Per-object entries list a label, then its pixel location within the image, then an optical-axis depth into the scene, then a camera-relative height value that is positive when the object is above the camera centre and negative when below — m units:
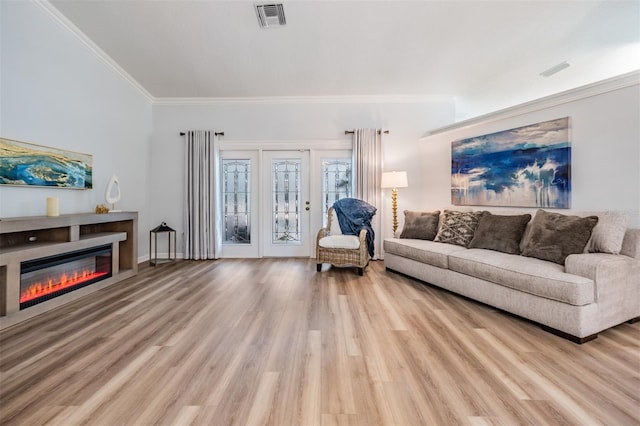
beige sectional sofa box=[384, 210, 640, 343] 2.02 -0.62
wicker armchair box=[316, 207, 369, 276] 3.82 -0.60
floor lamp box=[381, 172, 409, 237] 4.37 +0.52
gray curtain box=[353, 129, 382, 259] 4.84 +0.83
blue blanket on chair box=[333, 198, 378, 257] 4.19 -0.06
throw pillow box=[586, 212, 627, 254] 2.34 -0.18
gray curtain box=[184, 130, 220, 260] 4.81 +0.28
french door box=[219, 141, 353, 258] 5.01 +0.30
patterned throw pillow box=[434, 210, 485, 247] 3.43 -0.19
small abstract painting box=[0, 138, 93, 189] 2.49 +0.47
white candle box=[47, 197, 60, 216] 2.68 +0.05
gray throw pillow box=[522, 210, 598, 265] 2.40 -0.22
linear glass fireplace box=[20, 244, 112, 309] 2.39 -0.63
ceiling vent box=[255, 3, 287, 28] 2.64 +2.01
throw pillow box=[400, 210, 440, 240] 3.87 -0.20
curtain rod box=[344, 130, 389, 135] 4.88 +1.45
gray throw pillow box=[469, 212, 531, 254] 2.94 -0.23
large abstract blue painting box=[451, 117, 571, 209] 3.09 +0.59
